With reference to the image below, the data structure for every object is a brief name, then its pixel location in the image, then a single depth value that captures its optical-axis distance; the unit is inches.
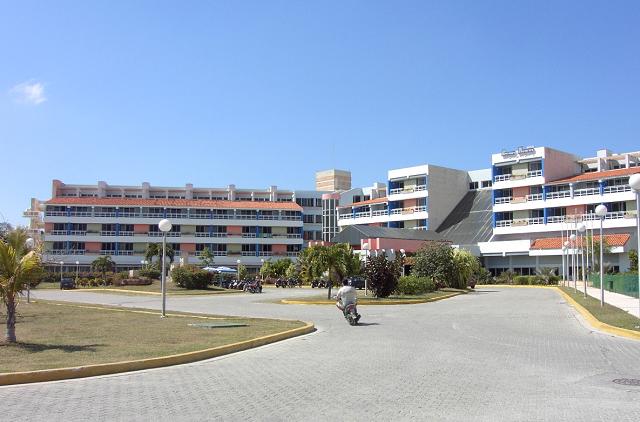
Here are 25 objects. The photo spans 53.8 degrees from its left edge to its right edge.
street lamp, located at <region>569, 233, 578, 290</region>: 1874.9
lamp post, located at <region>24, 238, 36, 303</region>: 554.5
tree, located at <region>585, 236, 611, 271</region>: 2325.3
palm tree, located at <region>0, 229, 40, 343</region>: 529.3
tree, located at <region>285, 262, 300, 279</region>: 2431.8
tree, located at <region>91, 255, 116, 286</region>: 3181.6
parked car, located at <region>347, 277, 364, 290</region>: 1643.7
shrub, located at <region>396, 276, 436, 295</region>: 1411.2
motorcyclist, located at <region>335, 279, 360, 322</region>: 788.6
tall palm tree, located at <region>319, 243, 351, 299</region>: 1325.0
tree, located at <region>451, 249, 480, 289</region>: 1835.6
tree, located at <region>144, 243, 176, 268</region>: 3024.1
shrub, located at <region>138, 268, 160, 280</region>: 2382.9
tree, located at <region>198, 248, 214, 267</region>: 3393.0
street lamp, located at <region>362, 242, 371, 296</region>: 1478.8
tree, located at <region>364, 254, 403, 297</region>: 1282.0
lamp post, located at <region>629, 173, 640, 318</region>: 666.2
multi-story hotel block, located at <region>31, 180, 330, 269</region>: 3659.0
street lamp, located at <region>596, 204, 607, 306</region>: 896.3
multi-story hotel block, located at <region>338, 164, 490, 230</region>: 3336.6
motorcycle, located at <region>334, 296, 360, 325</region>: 780.0
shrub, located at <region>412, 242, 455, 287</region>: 1734.7
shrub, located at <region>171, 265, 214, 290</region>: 1925.4
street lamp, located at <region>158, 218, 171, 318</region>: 853.8
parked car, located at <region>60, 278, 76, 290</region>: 2180.1
